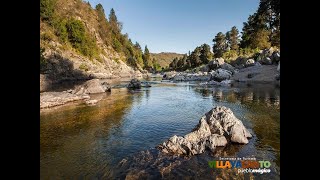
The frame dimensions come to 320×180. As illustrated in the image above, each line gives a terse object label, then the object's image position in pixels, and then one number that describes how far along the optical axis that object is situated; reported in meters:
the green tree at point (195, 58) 126.93
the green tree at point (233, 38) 110.94
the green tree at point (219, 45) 112.69
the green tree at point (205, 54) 118.78
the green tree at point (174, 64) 184.59
